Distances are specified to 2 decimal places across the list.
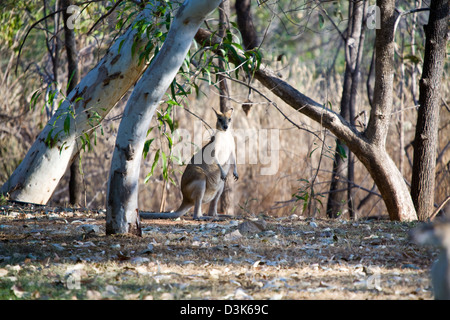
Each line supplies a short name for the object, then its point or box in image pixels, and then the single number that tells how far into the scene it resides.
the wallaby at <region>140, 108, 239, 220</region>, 12.06
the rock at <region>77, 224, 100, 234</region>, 9.12
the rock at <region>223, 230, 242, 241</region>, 9.27
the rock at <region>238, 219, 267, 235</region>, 9.84
